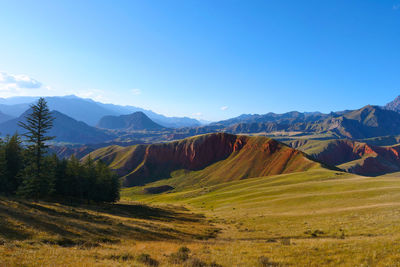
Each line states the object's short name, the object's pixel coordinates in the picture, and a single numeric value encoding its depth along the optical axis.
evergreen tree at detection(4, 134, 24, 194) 47.81
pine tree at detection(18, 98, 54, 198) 39.22
